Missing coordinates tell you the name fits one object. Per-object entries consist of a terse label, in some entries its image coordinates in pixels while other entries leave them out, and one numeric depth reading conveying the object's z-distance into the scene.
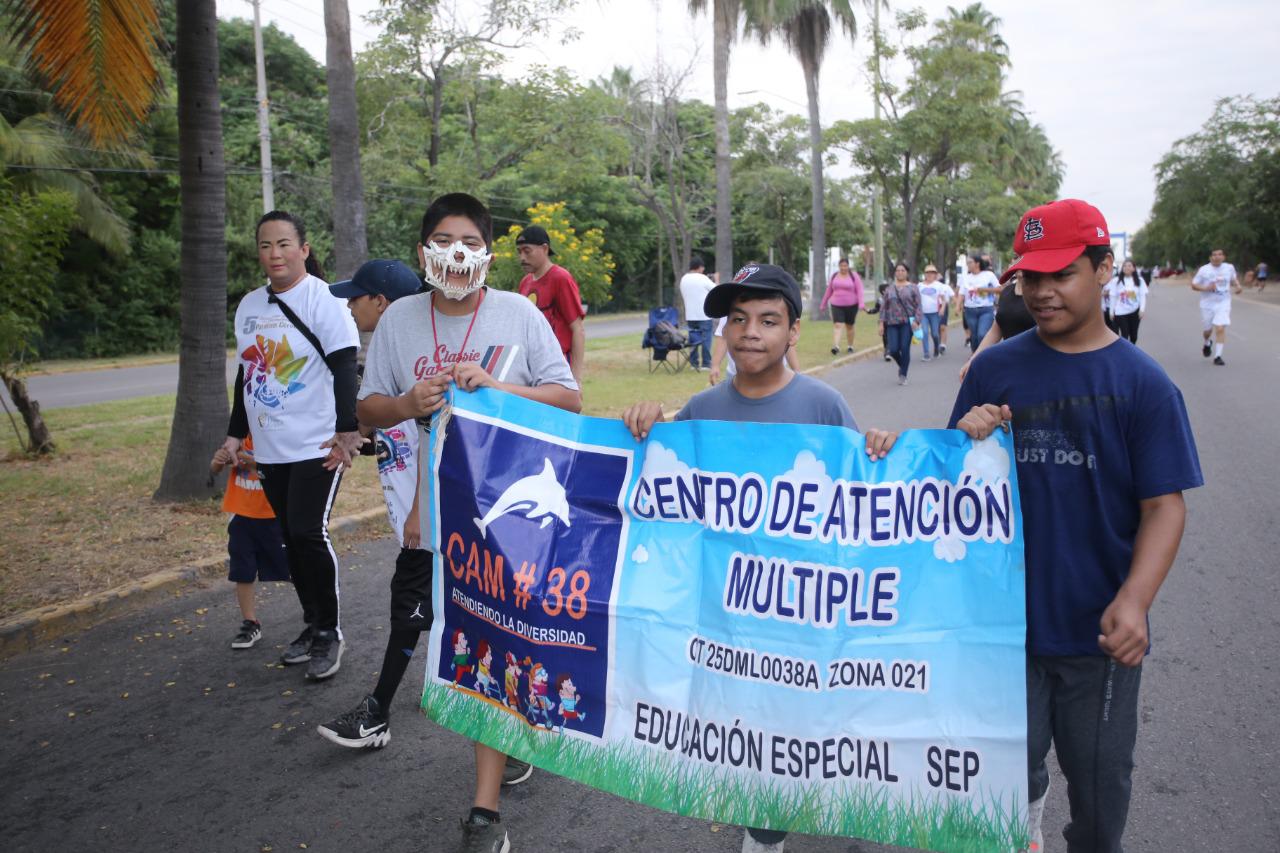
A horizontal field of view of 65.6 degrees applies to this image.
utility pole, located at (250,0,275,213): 25.47
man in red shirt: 7.30
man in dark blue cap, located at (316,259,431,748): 3.87
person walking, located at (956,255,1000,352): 16.88
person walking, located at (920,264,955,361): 19.36
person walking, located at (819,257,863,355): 19.39
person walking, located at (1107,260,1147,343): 16.50
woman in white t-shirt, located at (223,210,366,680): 4.63
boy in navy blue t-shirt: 2.29
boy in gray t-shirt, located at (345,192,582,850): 3.40
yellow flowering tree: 17.33
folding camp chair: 17.42
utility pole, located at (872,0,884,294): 32.81
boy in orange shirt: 5.04
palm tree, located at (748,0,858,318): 30.89
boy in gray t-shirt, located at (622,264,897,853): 2.84
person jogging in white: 15.73
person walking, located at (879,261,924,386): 15.70
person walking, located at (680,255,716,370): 15.46
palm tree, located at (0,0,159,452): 6.32
